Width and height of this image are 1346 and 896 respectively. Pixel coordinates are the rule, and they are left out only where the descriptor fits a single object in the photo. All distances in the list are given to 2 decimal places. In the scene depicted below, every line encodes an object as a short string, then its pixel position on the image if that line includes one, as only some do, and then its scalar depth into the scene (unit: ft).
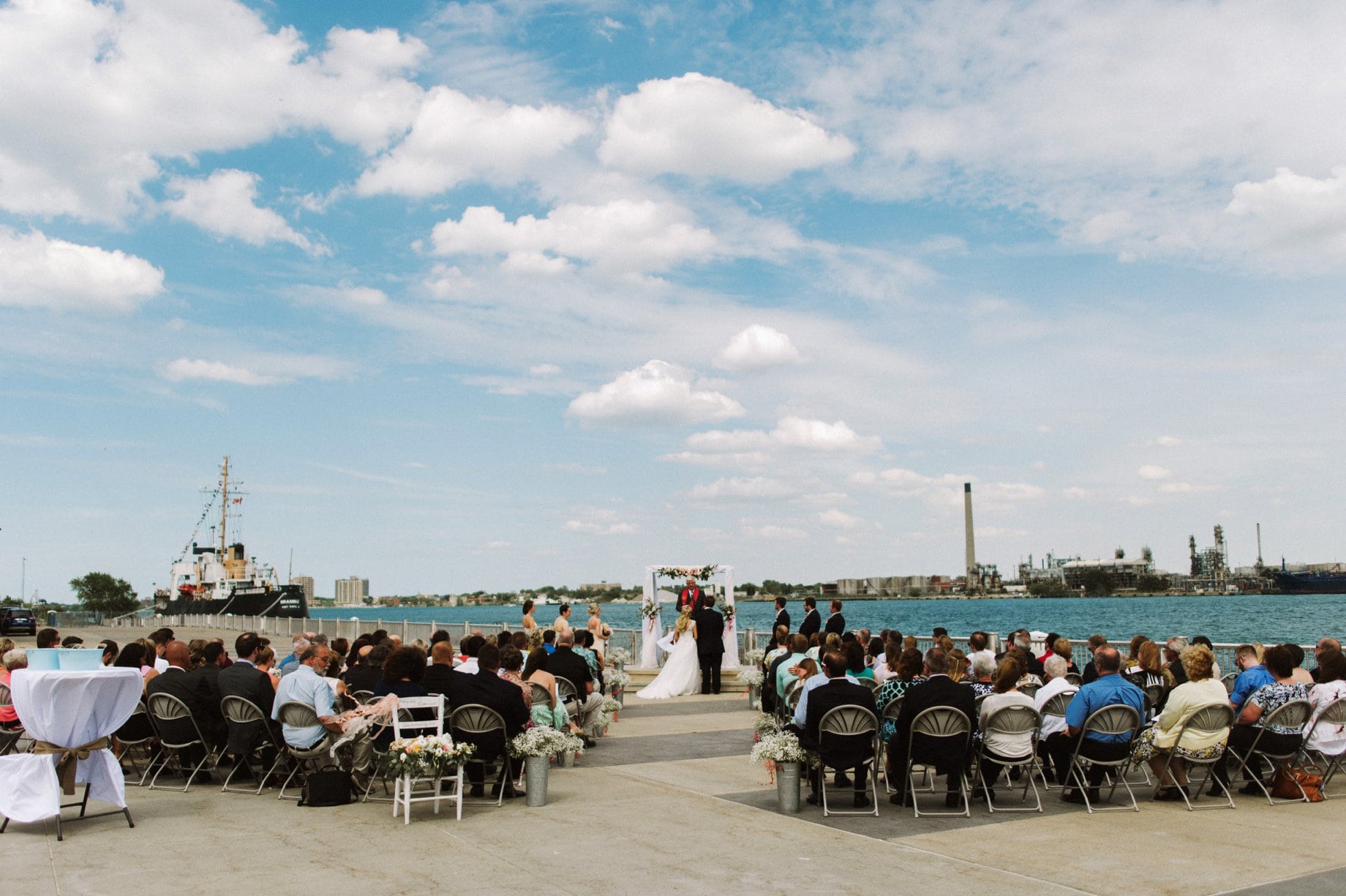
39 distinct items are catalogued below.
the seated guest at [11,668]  31.17
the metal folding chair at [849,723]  27.84
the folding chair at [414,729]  26.78
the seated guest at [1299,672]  30.38
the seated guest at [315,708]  28.94
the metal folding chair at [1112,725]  28.12
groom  63.77
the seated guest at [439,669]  30.37
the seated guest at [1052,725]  30.68
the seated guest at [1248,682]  30.45
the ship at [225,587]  226.79
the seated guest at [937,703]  27.84
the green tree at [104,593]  299.38
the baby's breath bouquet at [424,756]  26.50
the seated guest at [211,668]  31.50
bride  63.10
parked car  167.22
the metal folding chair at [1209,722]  28.53
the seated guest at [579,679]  39.83
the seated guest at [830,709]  28.02
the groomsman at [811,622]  55.47
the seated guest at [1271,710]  29.09
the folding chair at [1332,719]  29.32
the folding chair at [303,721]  28.71
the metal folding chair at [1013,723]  28.45
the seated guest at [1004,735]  28.55
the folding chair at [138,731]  32.60
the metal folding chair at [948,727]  27.66
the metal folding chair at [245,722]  29.86
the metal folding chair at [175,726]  30.55
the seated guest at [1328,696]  29.66
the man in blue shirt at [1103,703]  28.50
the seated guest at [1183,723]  28.81
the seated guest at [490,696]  29.27
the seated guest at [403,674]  28.78
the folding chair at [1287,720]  28.71
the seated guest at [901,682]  29.86
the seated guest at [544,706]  34.50
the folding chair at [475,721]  29.07
